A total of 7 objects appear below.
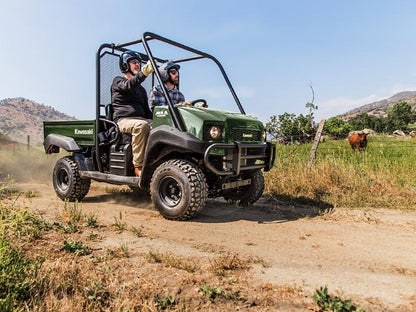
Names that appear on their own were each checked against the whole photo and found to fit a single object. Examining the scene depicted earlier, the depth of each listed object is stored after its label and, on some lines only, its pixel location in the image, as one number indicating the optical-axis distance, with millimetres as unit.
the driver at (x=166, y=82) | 5488
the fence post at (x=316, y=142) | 8205
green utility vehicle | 4453
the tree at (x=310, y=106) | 10319
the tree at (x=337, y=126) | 51656
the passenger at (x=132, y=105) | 5109
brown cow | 15594
